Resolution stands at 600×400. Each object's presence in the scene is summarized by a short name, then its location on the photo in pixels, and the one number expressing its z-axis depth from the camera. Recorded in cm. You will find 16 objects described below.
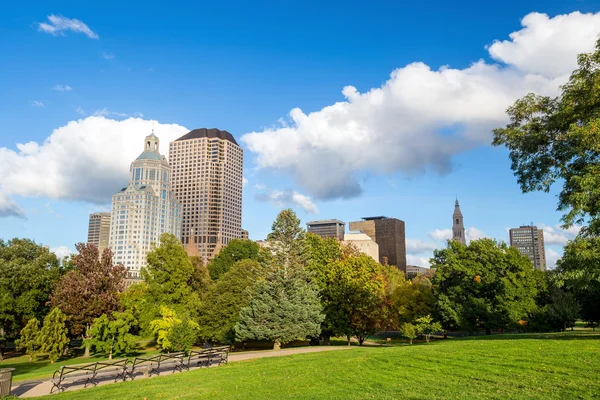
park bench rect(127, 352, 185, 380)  2202
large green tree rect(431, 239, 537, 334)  4612
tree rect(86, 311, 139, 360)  3978
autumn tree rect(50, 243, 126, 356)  4328
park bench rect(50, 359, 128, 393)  1891
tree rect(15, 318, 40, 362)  3834
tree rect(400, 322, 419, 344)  4366
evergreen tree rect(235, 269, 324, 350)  3928
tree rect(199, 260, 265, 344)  4681
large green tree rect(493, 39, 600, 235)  1977
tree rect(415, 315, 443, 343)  4535
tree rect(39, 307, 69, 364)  3847
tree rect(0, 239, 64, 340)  4466
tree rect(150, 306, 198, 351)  3566
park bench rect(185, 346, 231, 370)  2500
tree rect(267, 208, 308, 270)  4444
